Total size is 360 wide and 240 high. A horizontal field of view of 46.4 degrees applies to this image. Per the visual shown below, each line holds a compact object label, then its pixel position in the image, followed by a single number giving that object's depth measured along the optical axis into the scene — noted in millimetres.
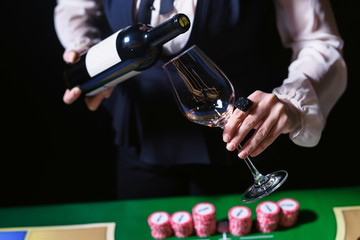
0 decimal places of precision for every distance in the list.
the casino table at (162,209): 841
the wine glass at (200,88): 714
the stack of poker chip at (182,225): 833
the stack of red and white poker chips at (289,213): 831
